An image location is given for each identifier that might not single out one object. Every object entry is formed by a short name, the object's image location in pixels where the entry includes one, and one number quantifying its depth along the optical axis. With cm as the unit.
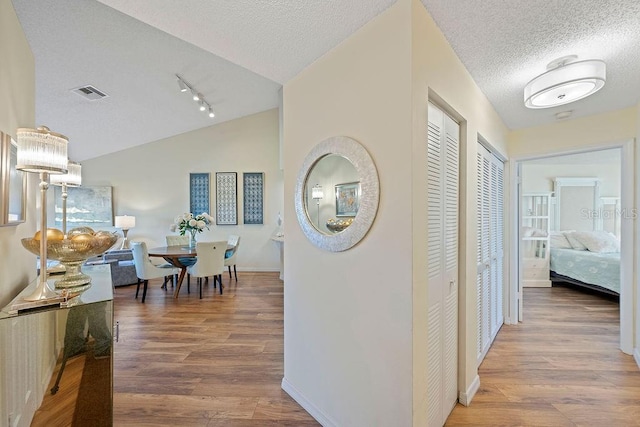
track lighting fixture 426
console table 117
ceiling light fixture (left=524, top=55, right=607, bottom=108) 167
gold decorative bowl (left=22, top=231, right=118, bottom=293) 154
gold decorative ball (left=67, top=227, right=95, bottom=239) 164
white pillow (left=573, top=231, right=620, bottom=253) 467
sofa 485
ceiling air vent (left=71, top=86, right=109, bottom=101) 392
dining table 416
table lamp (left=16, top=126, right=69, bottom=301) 134
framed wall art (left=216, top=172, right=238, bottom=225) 644
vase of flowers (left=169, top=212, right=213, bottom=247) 478
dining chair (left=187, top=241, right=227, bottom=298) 429
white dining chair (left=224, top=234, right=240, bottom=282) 512
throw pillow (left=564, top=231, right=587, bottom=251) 491
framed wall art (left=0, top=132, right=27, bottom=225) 130
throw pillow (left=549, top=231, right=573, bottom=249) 512
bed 405
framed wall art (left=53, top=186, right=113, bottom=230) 619
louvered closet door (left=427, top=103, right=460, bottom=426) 155
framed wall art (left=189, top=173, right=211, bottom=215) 644
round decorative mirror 145
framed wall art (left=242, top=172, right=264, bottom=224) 643
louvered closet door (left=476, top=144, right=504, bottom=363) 240
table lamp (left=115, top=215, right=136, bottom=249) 593
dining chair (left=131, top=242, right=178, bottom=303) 416
